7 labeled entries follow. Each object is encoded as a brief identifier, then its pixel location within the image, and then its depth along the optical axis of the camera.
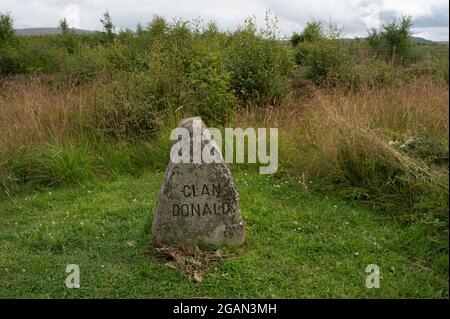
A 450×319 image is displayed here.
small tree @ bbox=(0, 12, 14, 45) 22.44
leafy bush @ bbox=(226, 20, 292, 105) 9.62
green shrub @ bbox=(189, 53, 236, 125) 7.23
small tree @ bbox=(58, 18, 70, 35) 27.48
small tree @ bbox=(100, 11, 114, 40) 25.15
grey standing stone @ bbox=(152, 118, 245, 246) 4.06
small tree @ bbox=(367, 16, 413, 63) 18.44
